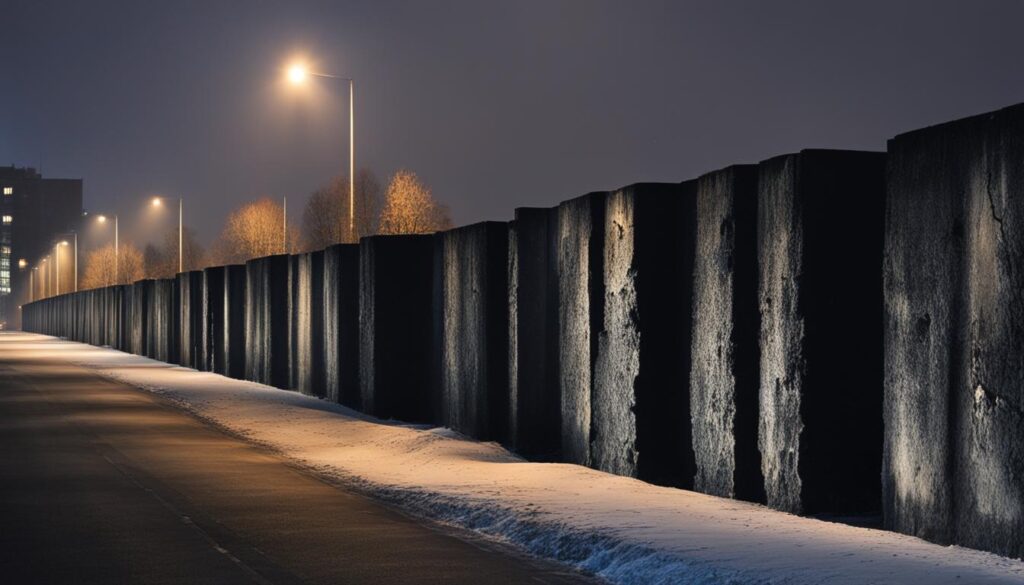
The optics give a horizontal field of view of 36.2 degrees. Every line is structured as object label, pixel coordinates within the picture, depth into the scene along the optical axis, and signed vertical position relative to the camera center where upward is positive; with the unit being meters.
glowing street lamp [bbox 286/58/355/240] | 38.62 +5.65
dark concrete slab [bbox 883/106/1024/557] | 10.71 -0.18
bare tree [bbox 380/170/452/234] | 96.36 +6.70
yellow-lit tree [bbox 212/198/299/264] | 131.14 +7.11
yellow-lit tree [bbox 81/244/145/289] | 180.62 +5.91
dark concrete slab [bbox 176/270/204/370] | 46.47 -0.10
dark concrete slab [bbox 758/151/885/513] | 13.15 -0.17
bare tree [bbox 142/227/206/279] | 178.25 +6.61
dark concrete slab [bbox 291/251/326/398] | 30.91 -0.21
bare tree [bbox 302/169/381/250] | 128.75 +8.16
